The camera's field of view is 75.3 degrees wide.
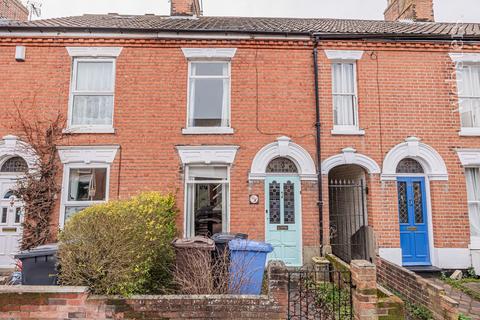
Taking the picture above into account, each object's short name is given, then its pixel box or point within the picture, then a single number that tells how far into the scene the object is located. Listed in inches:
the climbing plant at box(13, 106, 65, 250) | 319.0
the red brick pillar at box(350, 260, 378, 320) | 177.8
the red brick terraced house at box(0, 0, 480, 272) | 336.5
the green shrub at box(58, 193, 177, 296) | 179.0
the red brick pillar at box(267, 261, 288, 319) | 196.2
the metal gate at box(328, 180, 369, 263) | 354.9
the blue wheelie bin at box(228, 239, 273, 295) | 211.2
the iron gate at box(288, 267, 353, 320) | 199.9
